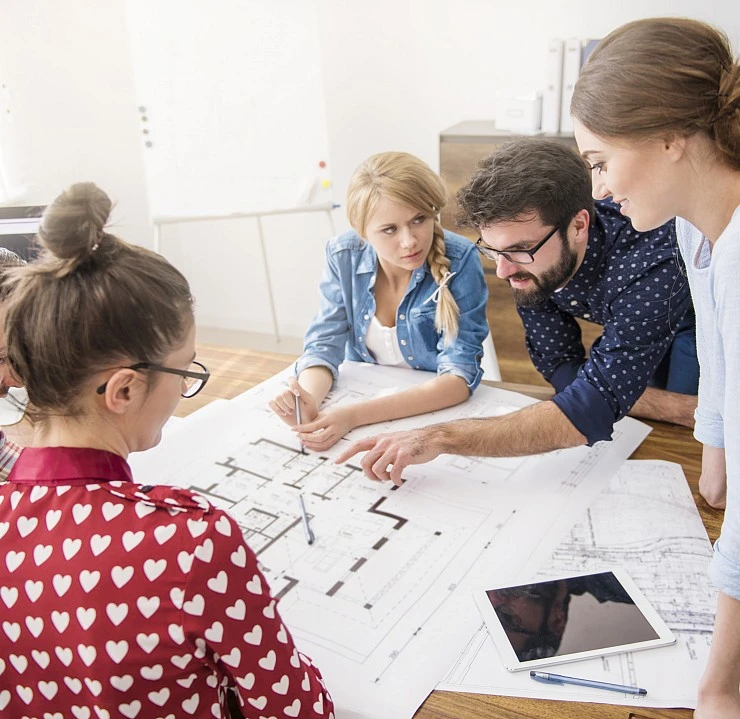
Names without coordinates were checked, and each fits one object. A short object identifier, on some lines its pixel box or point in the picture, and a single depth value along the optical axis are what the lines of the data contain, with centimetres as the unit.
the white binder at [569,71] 257
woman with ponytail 79
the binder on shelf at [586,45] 255
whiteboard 297
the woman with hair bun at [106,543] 68
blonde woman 151
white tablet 89
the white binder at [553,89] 260
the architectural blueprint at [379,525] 91
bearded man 132
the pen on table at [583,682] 83
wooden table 82
